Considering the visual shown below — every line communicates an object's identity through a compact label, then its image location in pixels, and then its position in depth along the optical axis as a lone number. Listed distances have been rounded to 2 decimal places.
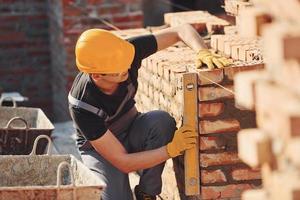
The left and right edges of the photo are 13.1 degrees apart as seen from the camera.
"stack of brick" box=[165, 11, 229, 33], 8.27
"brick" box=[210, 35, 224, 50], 7.57
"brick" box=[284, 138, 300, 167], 3.27
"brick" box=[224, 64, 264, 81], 6.42
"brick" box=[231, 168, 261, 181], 6.66
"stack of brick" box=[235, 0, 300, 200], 3.30
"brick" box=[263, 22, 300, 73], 3.27
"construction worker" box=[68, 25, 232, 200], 6.48
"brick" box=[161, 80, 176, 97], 6.94
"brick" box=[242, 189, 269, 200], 3.73
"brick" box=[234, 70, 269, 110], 3.62
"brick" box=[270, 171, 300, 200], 3.36
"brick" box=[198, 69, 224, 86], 6.43
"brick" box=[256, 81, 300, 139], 3.27
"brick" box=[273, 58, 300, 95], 3.32
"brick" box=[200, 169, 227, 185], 6.65
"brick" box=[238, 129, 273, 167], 3.60
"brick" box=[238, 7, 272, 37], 3.70
